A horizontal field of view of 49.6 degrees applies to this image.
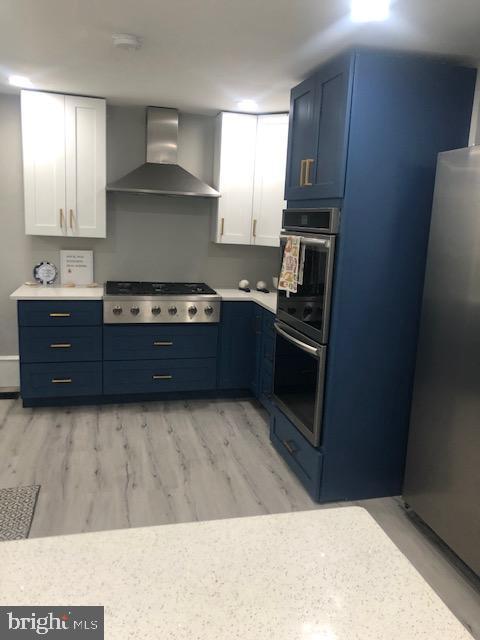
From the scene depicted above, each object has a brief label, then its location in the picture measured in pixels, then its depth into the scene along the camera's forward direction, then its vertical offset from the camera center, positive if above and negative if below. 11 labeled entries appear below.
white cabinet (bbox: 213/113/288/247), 4.05 +0.43
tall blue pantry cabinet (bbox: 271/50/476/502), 2.43 +0.06
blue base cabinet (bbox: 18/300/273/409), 3.75 -0.97
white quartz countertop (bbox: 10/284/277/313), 3.68 -0.52
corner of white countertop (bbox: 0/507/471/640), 0.79 -0.59
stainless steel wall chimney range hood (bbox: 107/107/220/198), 3.93 +0.43
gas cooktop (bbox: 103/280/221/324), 3.81 -0.58
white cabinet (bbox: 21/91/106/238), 3.77 +0.42
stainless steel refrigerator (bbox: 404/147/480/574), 2.16 -0.57
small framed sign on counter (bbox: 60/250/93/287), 4.22 -0.36
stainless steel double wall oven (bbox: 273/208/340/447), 2.58 -0.49
